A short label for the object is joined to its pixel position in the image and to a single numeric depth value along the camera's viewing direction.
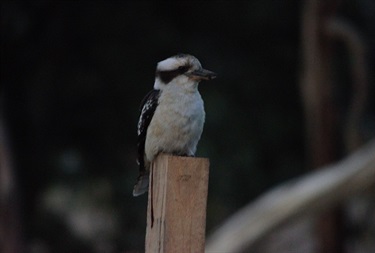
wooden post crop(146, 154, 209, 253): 7.22
